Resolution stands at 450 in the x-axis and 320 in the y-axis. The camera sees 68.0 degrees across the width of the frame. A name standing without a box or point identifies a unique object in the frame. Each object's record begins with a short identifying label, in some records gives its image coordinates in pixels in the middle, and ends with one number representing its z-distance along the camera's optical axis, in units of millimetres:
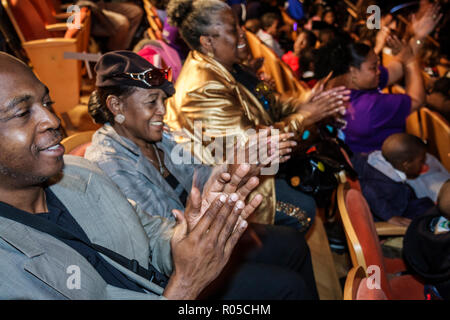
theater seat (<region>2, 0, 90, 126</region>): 2406
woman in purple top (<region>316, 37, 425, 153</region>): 2531
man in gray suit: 916
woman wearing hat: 1513
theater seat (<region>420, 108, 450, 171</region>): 2430
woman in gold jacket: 2084
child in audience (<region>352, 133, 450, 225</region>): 2215
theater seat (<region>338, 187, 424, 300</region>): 1355
